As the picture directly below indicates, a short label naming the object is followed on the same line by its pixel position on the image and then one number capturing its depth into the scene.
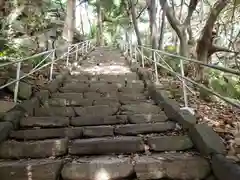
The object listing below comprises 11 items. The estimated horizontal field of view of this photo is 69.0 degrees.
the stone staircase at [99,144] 1.67
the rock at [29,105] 2.48
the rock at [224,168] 1.42
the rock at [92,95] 3.21
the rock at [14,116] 2.22
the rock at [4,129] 1.96
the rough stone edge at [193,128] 1.48
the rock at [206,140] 1.73
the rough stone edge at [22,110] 2.07
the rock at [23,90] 2.95
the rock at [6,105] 2.47
